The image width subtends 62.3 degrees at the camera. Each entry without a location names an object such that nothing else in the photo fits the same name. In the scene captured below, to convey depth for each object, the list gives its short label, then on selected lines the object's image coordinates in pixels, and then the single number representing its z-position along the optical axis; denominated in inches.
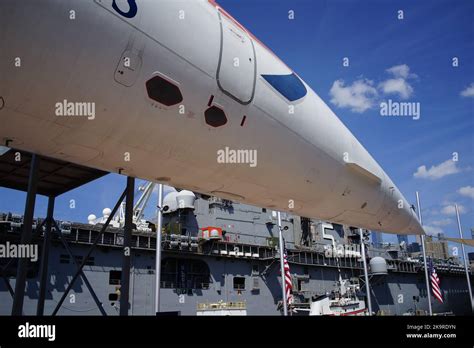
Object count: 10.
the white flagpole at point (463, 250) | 1730.8
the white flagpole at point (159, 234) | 839.9
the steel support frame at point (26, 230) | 315.0
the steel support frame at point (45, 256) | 447.5
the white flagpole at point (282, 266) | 1186.0
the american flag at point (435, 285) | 1472.4
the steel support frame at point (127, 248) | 348.8
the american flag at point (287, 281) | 1263.5
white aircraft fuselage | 164.7
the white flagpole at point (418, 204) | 1490.0
